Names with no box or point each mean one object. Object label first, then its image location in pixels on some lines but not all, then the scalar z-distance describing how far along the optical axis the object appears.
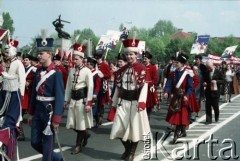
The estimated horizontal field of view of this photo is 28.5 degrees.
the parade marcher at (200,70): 13.72
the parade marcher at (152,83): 11.73
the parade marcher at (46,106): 6.75
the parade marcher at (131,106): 8.38
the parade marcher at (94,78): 11.55
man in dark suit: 13.76
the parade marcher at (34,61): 13.16
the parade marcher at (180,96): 10.33
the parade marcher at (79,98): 9.13
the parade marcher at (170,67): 15.09
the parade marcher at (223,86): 21.29
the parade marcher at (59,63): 13.26
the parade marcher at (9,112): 6.10
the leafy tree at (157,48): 101.30
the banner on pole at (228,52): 33.56
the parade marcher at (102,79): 12.78
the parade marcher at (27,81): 12.23
